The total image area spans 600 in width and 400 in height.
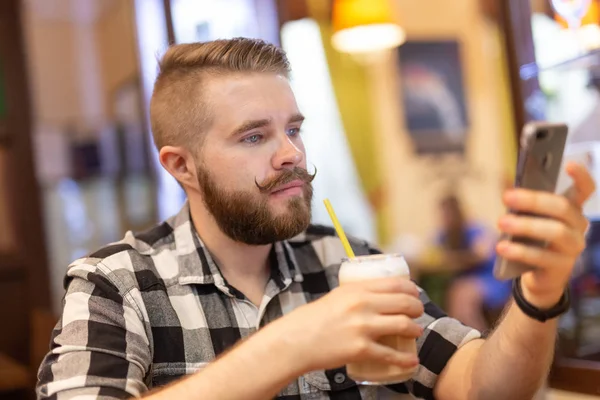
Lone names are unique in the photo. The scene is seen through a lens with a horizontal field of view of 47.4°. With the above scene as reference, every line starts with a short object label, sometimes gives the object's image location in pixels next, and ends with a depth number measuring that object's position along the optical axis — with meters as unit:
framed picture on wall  5.85
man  1.03
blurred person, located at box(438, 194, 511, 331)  4.70
